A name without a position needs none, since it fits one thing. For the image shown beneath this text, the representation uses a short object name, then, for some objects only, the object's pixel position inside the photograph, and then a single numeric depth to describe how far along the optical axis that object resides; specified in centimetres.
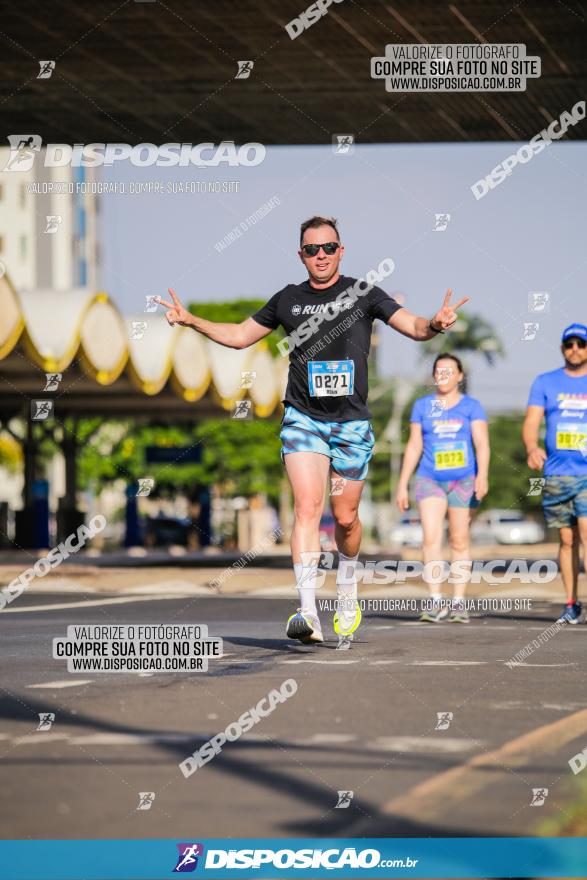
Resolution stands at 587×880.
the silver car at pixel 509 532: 7488
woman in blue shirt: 1127
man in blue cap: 1038
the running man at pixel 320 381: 786
